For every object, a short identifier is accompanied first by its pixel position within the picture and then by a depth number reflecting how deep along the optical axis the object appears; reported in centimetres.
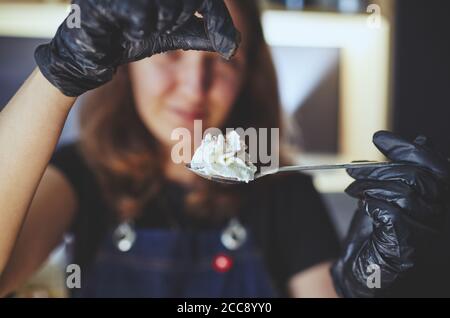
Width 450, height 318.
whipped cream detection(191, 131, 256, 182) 79
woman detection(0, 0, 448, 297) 117
